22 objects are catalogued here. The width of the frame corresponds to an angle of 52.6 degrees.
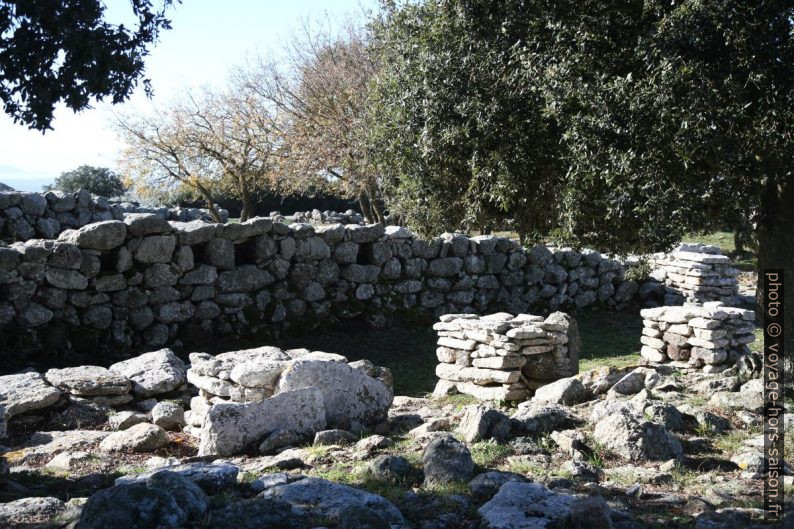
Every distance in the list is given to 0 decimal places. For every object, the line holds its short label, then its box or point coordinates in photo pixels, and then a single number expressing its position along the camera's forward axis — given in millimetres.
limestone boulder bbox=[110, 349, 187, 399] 11083
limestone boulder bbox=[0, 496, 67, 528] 5340
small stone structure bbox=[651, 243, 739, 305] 19797
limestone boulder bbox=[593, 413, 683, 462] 7543
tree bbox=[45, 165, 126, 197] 40500
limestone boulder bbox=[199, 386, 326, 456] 8164
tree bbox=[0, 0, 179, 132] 6590
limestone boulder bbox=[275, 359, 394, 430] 9141
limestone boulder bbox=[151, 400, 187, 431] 9758
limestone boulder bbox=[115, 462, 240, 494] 5996
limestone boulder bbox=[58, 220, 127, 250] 13350
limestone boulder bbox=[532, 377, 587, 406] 10297
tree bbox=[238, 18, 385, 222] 25875
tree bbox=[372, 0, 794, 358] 6895
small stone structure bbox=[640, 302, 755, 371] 12594
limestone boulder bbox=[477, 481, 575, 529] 5137
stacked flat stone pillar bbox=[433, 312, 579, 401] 12008
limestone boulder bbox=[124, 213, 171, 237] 13906
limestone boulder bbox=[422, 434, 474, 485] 6555
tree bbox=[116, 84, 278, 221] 29234
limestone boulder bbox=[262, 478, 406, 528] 5223
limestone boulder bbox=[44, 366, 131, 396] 10555
